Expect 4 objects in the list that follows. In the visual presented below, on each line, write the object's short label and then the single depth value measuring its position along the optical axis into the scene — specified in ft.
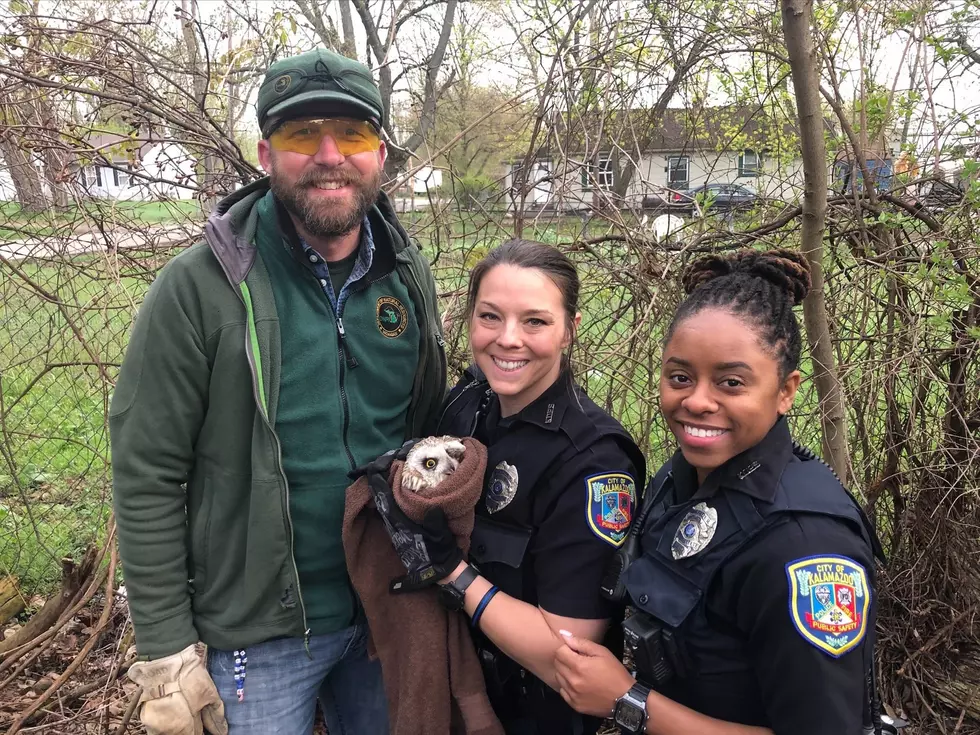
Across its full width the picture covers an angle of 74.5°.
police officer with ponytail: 4.92
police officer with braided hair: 3.86
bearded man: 5.24
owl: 5.15
